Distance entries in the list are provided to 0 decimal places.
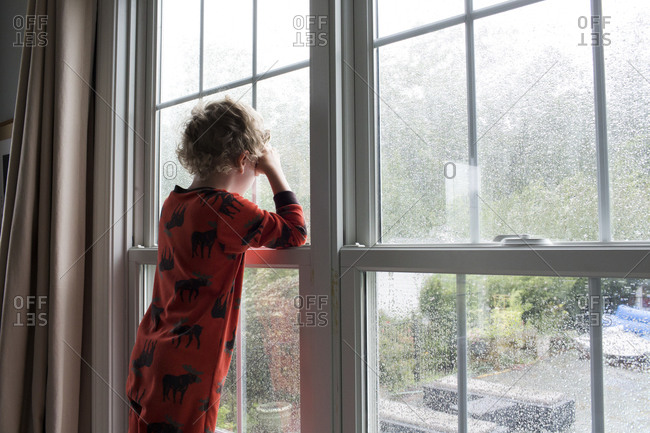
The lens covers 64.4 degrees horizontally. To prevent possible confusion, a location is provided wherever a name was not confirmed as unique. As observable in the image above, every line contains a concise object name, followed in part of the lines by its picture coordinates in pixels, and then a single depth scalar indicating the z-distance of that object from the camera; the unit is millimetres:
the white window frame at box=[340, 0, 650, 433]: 810
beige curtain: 1562
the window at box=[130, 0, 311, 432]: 1224
